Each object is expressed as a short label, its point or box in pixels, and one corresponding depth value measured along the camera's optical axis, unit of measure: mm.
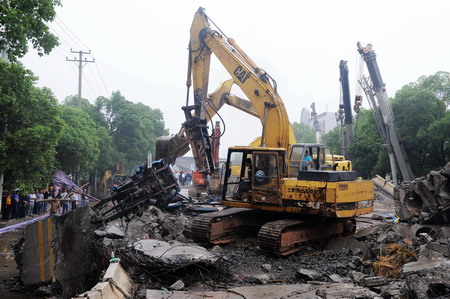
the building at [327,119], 79562
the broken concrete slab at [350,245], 8391
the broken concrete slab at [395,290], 4812
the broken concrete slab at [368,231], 9630
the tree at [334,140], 32438
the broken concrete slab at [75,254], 6523
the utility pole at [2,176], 15256
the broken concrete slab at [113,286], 5075
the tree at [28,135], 13633
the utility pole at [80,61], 34719
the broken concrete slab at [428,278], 4410
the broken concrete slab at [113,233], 6824
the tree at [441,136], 21922
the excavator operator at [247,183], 9298
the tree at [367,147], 27703
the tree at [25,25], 8987
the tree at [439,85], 23722
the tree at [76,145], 21969
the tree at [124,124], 32281
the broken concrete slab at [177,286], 6176
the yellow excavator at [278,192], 8344
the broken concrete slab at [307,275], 6805
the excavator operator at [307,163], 10039
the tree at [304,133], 58078
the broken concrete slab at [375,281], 5811
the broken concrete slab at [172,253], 6453
